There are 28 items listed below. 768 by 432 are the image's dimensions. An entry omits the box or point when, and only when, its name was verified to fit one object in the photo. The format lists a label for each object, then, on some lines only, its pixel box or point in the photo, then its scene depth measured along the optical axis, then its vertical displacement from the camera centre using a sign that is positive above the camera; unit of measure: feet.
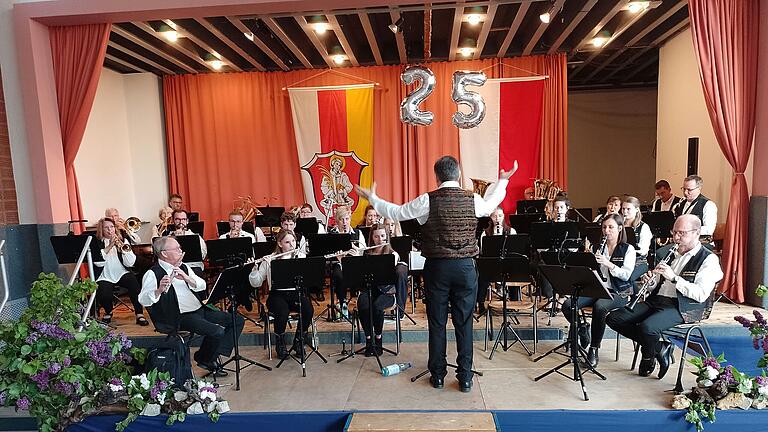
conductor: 11.07 -1.97
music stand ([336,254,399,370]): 13.07 -2.83
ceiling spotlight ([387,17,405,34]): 20.05 +6.51
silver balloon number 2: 19.19 +3.16
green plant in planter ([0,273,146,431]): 10.09 -3.89
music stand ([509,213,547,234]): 19.33 -2.35
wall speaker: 23.43 +0.17
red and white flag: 26.00 +1.75
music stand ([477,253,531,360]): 13.39 -3.00
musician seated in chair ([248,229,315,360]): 14.23 -3.96
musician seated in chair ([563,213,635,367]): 12.97 -3.37
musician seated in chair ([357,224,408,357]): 14.28 -4.09
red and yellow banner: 27.61 +1.78
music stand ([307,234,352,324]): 15.93 -2.43
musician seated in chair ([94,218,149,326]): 17.60 -3.26
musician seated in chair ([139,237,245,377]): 11.96 -3.43
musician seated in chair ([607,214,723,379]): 11.30 -3.60
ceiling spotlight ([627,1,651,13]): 19.44 +6.65
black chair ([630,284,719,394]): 11.43 -4.25
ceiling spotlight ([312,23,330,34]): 21.21 +6.87
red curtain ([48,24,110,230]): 18.43 +4.52
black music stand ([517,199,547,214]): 23.65 -2.12
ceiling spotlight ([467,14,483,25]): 20.73 +6.83
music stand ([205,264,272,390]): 12.48 -3.09
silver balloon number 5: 19.40 +3.11
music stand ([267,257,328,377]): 12.59 -2.76
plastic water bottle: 13.00 -5.68
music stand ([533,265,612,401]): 11.05 -3.15
